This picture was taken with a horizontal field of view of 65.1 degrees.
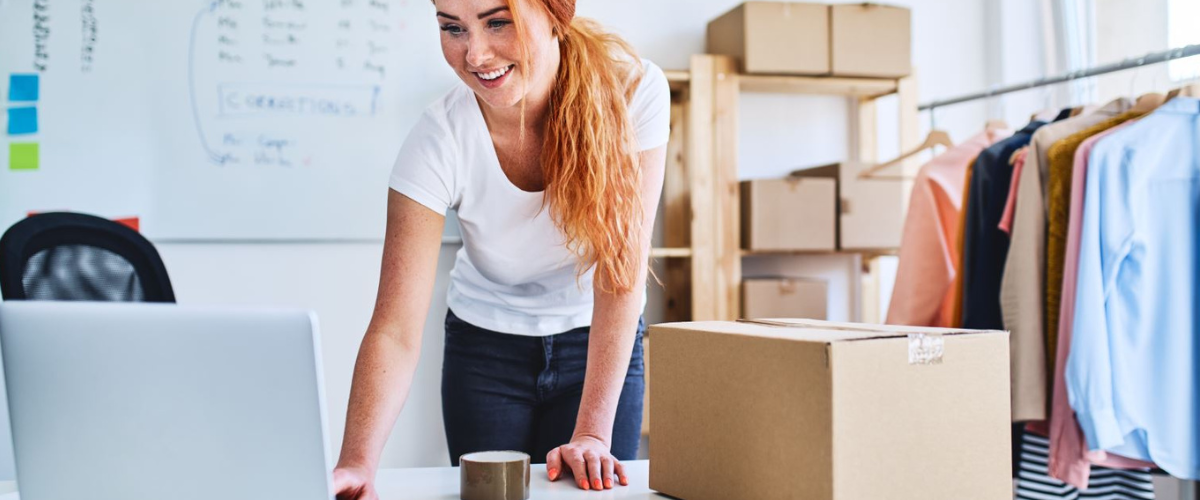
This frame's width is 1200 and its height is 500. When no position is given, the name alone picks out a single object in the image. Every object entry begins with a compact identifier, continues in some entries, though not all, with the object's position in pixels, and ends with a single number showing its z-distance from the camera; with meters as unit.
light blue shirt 1.70
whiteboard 2.51
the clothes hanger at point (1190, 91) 1.83
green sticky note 2.49
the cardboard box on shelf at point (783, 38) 2.53
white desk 1.01
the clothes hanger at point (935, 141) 2.47
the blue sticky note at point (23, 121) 2.48
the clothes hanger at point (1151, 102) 1.87
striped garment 1.88
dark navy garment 1.95
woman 1.16
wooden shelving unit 2.61
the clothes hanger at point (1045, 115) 2.18
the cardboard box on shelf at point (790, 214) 2.58
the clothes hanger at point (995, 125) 2.32
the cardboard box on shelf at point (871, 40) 2.58
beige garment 1.82
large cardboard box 0.80
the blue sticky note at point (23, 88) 2.48
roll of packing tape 0.94
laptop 0.67
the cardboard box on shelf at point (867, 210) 2.63
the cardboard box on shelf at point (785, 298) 2.59
